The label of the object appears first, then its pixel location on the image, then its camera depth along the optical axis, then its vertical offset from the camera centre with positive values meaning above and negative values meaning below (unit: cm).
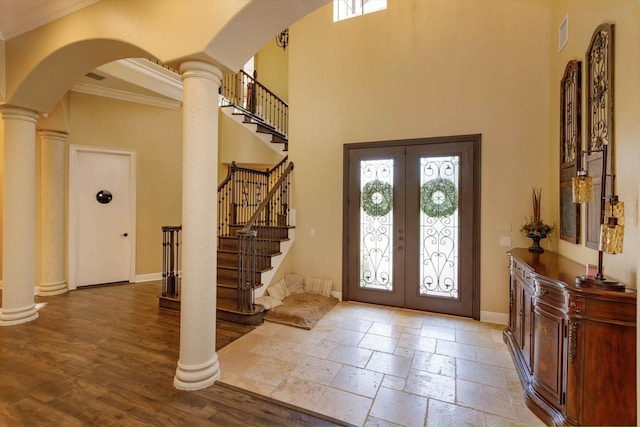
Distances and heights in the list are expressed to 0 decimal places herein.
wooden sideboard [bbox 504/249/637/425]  174 -89
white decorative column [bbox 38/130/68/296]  477 +4
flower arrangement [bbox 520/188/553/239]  335 -16
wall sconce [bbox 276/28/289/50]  852 +493
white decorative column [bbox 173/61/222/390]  236 -8
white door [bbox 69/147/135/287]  513 -6
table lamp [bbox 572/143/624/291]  175 -10
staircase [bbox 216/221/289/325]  377 -85
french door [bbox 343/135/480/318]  402 -18
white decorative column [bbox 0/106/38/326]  355 +0
